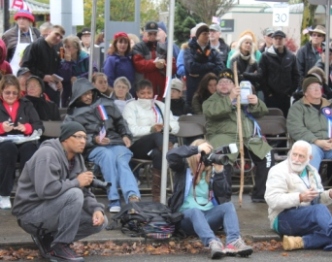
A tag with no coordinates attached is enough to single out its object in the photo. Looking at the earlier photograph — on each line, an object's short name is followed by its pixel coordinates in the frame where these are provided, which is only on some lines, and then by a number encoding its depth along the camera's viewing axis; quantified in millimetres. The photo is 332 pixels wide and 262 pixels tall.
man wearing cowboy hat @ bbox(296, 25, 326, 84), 12906
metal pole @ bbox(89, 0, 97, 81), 10922
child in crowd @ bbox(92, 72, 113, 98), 10742
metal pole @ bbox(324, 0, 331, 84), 11469
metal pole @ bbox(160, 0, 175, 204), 9109
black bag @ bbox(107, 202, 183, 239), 8484
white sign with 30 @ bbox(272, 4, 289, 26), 21719
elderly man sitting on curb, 8461
